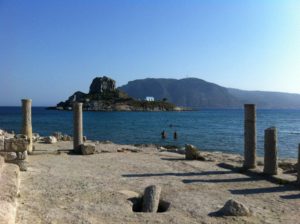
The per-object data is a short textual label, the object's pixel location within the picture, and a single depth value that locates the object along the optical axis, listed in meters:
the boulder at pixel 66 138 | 19.08
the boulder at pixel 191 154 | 12.60
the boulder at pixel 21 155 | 9.51
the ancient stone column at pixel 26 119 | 13.19
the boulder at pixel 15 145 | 9.49
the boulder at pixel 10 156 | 9.44
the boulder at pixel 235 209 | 6.39
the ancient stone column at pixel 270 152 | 9.87
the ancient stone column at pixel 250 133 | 10.88
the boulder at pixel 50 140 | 16.76
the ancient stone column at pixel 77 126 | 13.76
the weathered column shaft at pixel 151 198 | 6.72
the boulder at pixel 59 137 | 19.06
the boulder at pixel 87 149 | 13.27
